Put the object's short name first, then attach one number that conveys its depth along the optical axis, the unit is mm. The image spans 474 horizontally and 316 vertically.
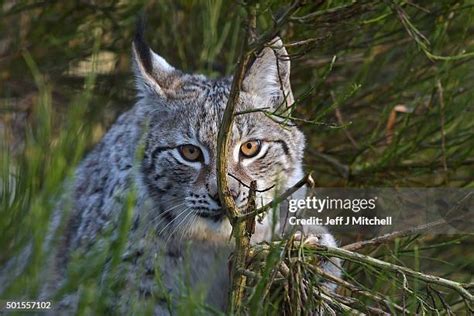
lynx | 9359
